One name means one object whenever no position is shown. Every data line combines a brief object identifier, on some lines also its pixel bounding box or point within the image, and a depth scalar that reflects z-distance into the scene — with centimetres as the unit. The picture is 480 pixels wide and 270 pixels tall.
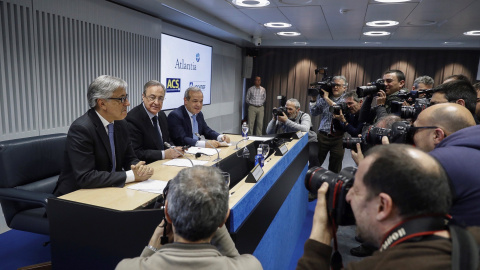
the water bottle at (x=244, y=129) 307
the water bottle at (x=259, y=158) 206
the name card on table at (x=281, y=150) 239
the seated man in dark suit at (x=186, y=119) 302
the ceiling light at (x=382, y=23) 492
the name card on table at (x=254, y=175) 170
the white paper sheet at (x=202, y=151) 251
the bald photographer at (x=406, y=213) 60
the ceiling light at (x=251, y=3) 399
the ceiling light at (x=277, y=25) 541
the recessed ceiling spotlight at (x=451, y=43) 662
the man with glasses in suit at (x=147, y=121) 250
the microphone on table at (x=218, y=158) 228
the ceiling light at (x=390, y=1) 367
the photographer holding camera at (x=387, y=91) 285
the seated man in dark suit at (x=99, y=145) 170
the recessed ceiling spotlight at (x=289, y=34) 642
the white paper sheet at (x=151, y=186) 165
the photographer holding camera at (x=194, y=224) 81
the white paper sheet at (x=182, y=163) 219
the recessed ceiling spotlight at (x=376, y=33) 585
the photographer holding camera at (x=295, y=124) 365
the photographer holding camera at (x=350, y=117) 326
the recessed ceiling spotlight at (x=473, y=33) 537
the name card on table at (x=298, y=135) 323
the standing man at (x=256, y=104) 801
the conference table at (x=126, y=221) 136
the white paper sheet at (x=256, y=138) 317
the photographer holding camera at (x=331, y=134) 382
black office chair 190
